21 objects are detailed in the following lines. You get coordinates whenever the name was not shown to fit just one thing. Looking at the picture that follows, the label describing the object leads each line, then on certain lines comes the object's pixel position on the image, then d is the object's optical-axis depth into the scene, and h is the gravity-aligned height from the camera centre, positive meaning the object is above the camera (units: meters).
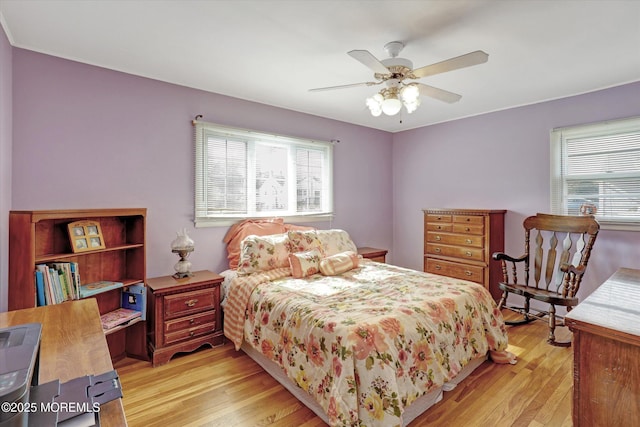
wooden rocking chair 2.90 -0.52
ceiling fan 1.92 +0.90
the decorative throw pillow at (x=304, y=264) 2.89 -0.49
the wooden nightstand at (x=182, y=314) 2.54 -0.88
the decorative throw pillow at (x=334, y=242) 3.41 -0.34
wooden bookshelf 2.00 -0.31
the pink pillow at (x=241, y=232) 3.31 -0.22
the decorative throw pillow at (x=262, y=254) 2.92 -0.41
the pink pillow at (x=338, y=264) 2.97 -0.51
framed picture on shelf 2.30 -0.18
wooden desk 1.00 -0.52
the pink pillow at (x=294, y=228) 3.68 -0.20
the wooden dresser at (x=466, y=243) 3.68 -0.40
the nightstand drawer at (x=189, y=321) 2.59 -0.94
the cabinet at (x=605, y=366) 1.18 -0.61
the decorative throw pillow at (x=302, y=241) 3.19 -0.31
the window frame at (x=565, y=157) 3.08 +0.60
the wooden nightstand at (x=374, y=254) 4.15 -0.57
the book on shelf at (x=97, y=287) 2.28 -0.57
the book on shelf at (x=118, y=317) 2.38 -0.83
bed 1.66 -0.76
